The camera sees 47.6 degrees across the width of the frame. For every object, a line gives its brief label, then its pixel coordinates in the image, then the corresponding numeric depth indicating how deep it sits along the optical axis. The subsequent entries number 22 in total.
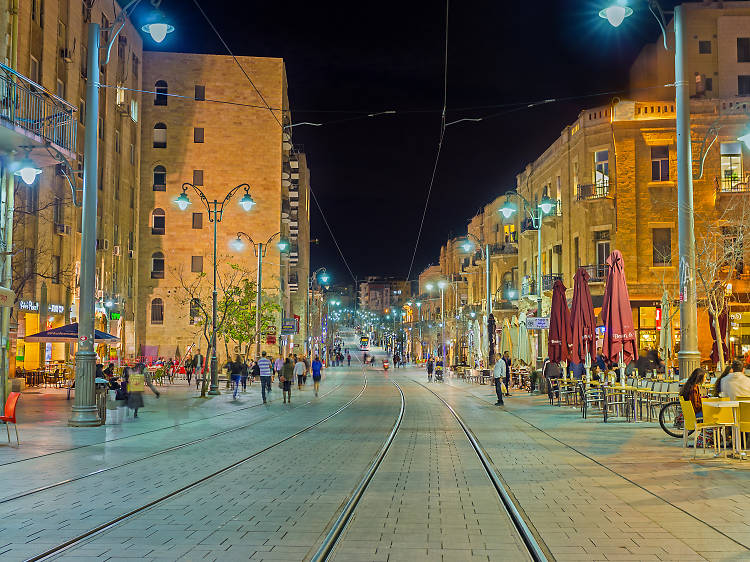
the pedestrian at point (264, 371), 31.64
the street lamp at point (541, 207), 33.45
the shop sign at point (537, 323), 34.72
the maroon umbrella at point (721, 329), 29.34
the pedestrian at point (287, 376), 31.72
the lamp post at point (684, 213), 16.73
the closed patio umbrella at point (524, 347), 44.84
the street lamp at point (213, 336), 35.34
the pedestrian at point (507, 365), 30.63
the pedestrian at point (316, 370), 35.44
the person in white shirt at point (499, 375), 29.47
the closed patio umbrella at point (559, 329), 29.62
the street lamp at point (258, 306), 47.03
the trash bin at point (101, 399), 20.19
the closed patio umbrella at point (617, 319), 22.44
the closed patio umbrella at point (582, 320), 26.22
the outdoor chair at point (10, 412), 15.41
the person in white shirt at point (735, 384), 14.67
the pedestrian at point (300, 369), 37.79
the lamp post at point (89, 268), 19.00
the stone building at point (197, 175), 68.56
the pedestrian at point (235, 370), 34.55
